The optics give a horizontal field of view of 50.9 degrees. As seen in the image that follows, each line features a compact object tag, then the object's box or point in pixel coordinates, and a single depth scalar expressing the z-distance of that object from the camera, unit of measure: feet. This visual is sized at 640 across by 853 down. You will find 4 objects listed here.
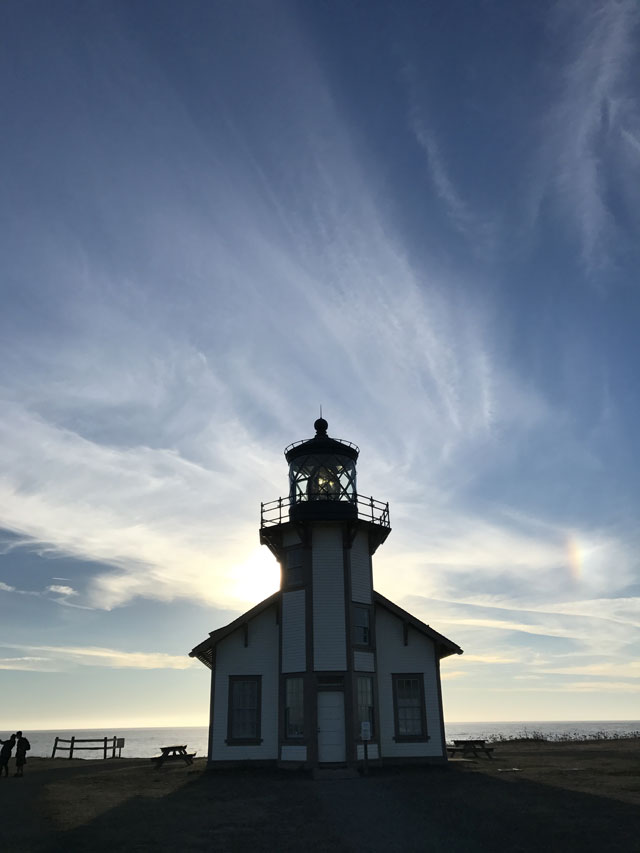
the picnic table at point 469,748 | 84.98
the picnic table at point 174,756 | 79.36
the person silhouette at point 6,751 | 75.36
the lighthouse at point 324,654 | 75.46
